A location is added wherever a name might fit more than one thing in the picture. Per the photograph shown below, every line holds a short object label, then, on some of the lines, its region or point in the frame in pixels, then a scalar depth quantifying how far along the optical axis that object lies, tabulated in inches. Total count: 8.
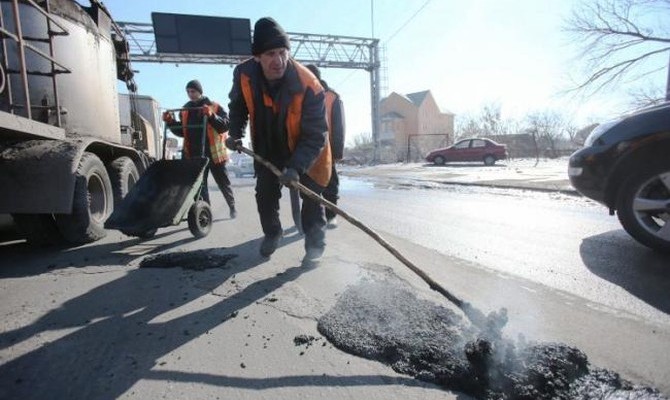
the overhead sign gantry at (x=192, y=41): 805.2
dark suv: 127.9
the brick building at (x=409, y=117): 2237.9
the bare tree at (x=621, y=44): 658.8
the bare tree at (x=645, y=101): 685.6
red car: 870.4
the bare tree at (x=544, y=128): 1475.0
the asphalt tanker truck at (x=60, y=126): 135.8
